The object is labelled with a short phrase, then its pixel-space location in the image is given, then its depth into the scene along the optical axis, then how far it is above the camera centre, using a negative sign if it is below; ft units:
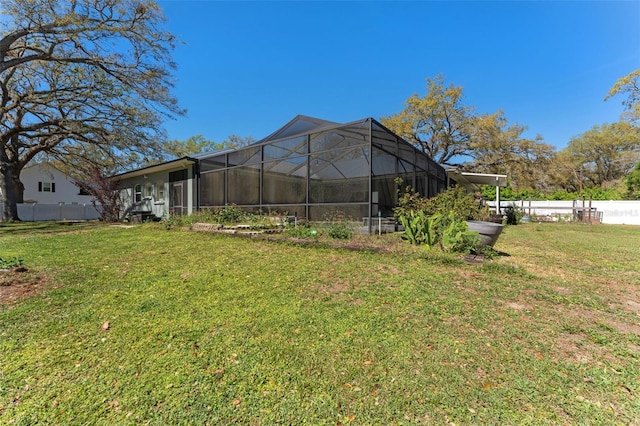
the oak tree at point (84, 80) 37.22 +19.59
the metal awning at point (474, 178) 53.16 +5.42
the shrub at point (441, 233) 17.83 -1.83
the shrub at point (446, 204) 25.22 +0.08
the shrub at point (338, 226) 23.93 -1.83
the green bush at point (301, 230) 25.09 -2.32
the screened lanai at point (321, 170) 27.86 +3.86
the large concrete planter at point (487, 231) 19.11 -1.71
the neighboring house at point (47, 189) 90.07 +5.32
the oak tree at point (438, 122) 77.97 +22.91
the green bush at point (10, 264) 14.73 -3.06
